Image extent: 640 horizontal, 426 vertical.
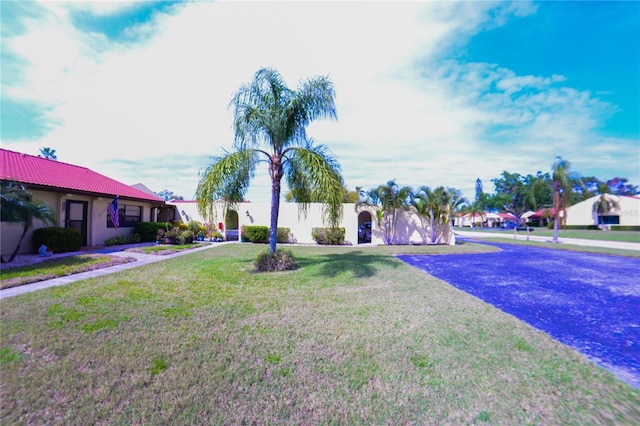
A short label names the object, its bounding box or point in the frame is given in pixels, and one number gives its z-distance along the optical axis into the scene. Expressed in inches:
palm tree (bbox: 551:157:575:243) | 796.0
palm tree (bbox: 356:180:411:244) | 733.9
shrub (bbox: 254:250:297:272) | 351.6
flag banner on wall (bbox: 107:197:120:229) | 583.8
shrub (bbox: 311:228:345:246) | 749.9
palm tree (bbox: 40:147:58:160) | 1823.3
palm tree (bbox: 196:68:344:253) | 322.7
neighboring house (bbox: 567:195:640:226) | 1471.5
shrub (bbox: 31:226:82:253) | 414.6
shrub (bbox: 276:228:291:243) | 768.3
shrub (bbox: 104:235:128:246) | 574.6
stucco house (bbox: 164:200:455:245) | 778.8
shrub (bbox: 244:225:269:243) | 754.2
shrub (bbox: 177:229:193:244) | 656.4
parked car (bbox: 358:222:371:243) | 839.7
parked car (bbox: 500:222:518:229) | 2499.3
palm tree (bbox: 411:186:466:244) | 743.7
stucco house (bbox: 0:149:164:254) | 415.5
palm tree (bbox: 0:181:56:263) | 297.7
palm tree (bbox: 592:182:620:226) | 1476.4
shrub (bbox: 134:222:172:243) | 684.7
